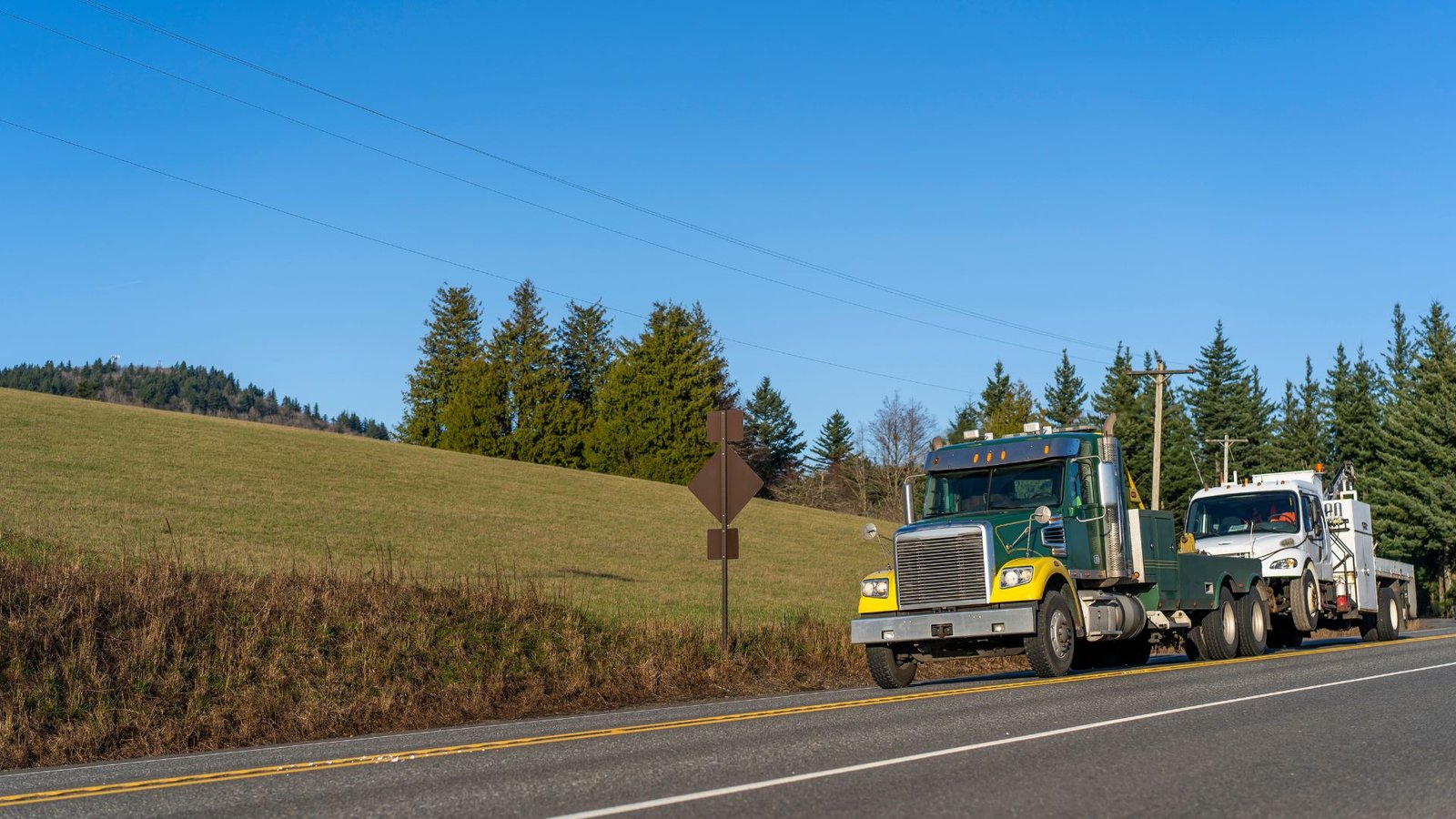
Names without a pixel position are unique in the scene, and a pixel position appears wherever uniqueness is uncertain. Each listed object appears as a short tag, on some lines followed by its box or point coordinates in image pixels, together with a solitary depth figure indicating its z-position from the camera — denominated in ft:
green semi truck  53.36
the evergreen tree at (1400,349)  351.46
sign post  68.64
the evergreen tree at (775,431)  412.16
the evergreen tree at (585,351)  379.35
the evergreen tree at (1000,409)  335.88
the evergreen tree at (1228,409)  351.46
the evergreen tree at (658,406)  301.22
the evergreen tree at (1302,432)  358.37
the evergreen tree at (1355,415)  314.35
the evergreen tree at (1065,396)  391.65
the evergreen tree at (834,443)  476.95
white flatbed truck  76.89
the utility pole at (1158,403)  136.26
